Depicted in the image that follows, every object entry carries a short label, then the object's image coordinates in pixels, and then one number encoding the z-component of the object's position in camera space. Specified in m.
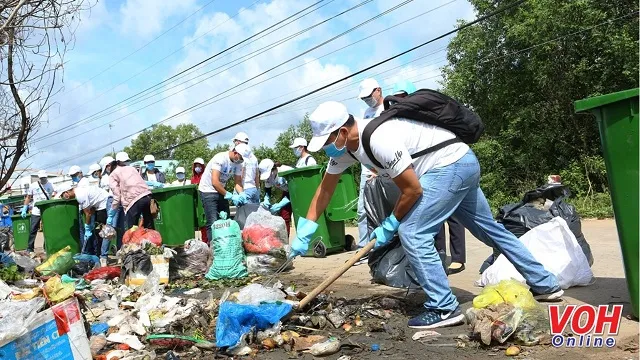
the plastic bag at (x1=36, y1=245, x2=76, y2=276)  7.34
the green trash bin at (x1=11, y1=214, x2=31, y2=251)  12.63
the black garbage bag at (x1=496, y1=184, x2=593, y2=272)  4.94
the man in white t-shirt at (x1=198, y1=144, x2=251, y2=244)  7.67
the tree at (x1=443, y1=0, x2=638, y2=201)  15.02
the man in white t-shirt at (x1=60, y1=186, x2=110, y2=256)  9.17
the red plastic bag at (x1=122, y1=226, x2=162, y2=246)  7.08
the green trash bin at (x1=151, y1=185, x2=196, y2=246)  8.53
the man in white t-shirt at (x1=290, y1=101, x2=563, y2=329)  3.79
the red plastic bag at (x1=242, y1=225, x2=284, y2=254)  6.66
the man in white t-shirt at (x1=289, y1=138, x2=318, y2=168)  8.79
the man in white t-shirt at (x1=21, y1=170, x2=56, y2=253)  11.52
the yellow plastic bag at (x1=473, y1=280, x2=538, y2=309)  3.62
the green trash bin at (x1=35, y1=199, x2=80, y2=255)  9.49
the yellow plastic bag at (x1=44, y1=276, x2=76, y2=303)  3.74
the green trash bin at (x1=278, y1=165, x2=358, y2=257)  7.56
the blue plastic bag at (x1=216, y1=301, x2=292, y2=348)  3.79
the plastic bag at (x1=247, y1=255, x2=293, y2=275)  6.59
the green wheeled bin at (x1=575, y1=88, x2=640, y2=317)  3.39
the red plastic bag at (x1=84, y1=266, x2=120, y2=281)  6.95
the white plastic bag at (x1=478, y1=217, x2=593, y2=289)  4.53
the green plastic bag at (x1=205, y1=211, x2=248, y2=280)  6.43
